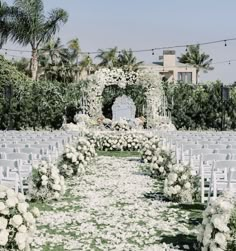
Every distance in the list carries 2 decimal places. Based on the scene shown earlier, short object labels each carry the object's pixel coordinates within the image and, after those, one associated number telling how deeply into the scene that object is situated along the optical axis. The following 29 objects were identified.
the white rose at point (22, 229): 5.12
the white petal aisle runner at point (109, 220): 6.44
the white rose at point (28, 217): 5.23
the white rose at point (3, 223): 5.04
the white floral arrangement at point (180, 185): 8.90
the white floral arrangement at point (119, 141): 19.83
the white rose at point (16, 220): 5.11
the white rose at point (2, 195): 5.28
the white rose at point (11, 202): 5.18
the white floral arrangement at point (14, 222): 5.05
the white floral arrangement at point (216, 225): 5.27
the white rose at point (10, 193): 5.30
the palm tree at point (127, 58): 68.75
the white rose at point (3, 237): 4.99
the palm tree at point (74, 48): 59.20
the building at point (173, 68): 69.94
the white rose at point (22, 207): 5.25
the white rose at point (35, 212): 5.53
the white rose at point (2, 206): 5.11
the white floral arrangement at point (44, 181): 9.05
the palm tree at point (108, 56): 64.38
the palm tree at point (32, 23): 35.47
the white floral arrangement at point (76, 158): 11.58
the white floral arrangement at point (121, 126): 21.81
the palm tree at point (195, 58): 82.25
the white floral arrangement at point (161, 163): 11.44
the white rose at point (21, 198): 5.41
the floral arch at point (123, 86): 27.56
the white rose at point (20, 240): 5.04
